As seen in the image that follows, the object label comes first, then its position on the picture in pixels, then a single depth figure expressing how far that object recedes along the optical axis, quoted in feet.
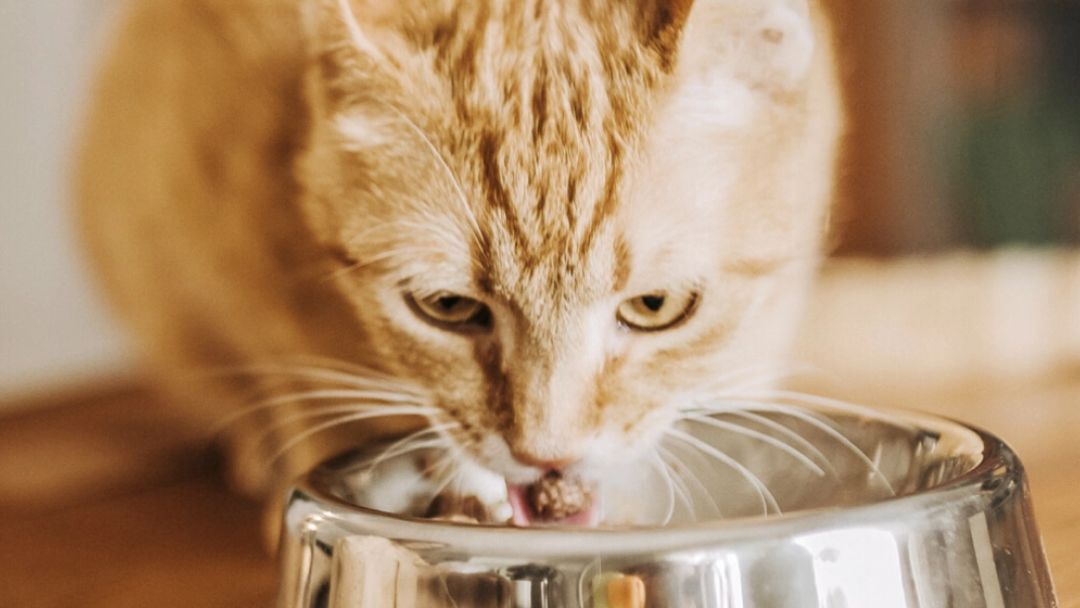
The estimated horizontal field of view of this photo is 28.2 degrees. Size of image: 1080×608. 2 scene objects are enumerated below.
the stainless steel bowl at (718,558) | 1.06
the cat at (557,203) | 1.31
